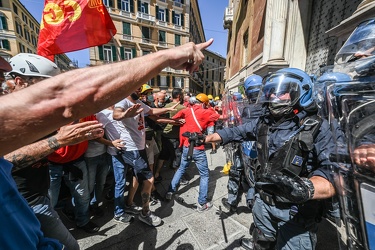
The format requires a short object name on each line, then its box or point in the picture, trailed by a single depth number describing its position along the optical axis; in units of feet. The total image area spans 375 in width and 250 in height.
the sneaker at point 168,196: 10.47
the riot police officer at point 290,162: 3.76
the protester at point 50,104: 1.44
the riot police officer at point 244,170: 8.87
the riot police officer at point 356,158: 2.36
